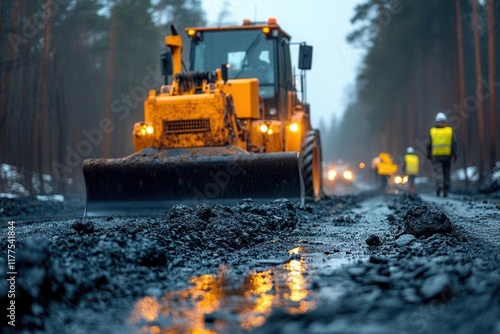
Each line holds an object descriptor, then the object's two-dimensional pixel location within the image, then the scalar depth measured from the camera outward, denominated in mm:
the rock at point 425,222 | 5879
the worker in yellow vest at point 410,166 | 20944
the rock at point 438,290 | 3008
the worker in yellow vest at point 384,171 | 26156
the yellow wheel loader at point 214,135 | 9211
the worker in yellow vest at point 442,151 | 14492
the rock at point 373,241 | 5551
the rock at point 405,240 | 5406
